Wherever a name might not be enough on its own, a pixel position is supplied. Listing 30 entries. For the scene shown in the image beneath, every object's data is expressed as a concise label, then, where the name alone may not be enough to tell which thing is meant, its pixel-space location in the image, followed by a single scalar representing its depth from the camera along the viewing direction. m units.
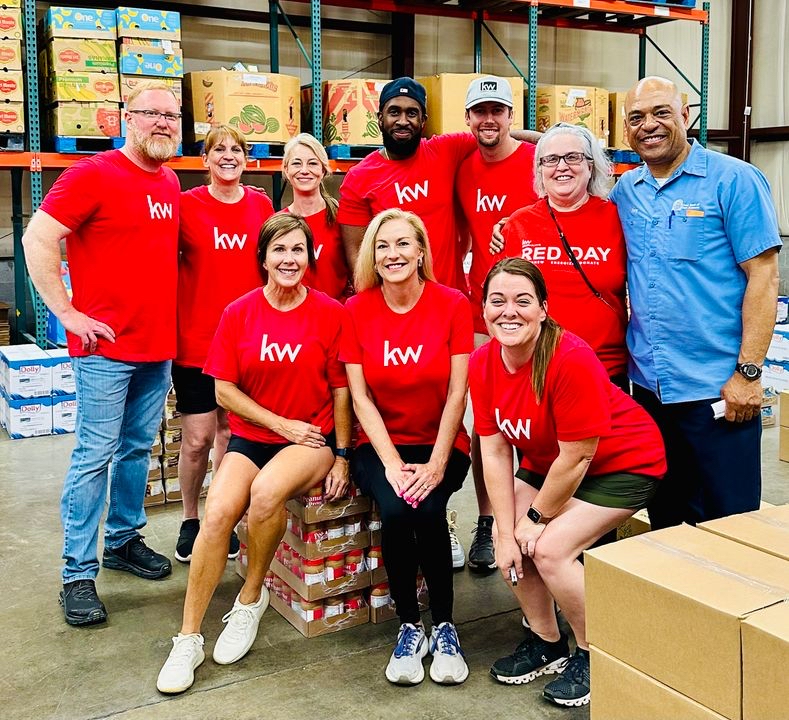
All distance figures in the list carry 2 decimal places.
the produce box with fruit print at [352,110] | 7.63
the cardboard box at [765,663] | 1.86
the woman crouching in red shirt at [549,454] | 2.75
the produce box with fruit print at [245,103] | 7.01
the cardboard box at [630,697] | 2.12
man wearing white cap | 3.69
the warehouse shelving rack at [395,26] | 6.81
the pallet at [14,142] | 6.73
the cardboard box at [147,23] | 6.61
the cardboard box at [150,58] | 6.69
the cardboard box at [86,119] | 6.69
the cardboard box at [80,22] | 6.52
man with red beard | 3.25
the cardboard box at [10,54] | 6.43
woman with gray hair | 3.05
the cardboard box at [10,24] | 6.41
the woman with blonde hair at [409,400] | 3.07
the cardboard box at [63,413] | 6.44
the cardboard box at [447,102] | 7.73
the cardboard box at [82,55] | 6.56
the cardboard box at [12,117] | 6.55
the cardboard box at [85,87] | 6.60
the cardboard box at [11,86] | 6.46
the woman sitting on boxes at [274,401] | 3.12
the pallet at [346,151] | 7.63
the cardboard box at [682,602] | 2.01
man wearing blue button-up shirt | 2.81
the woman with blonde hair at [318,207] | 3.79
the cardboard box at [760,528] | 2.40
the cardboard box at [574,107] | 8.64
